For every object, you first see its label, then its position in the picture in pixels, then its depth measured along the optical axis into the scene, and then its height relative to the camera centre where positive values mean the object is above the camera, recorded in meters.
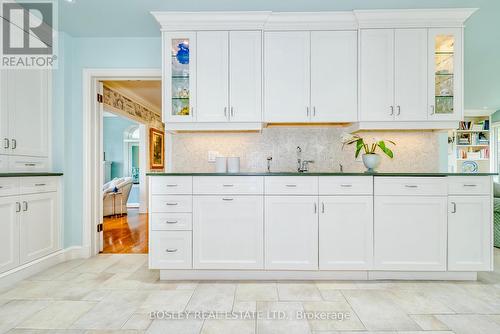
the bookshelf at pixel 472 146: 7.05 +0.49
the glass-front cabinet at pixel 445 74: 2.64 +0.87
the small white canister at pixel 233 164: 2.87 +0.00
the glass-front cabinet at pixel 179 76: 2.70 +0.87
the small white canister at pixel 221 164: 2.86 +0.00
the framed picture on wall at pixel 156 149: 6.36 +0.37
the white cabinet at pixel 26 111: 2.47 +0.50
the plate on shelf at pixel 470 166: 7.15 -0.02
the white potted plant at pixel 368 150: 2.65 +0.14
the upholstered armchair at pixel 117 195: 5.78 -0.67
